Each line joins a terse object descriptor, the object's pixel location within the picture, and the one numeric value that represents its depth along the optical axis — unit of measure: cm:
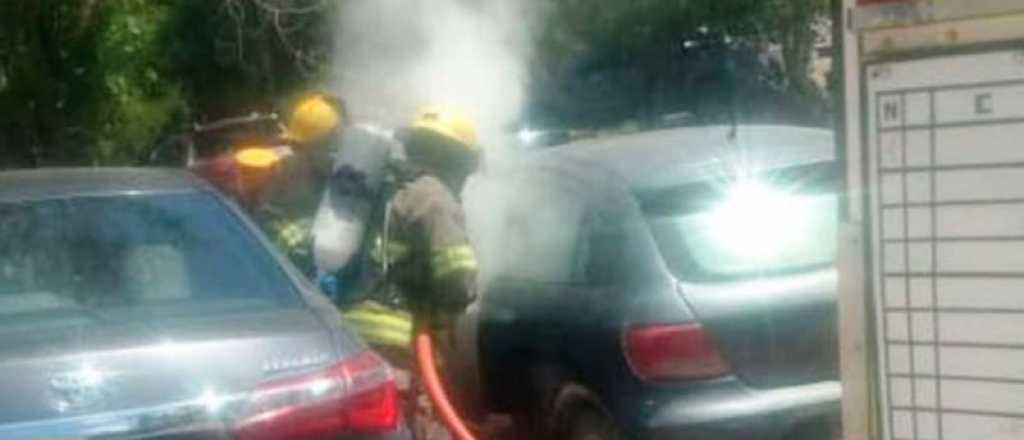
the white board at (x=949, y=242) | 300
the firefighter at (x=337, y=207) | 718
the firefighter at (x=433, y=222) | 684
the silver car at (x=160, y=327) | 405
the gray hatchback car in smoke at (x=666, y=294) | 632
